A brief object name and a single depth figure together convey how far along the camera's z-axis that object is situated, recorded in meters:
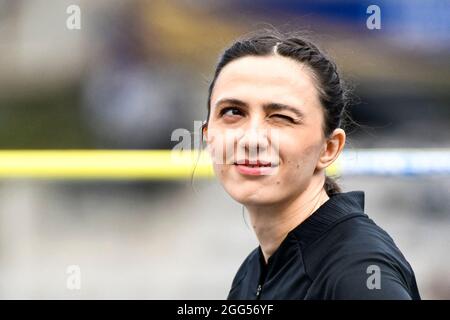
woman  3.46
